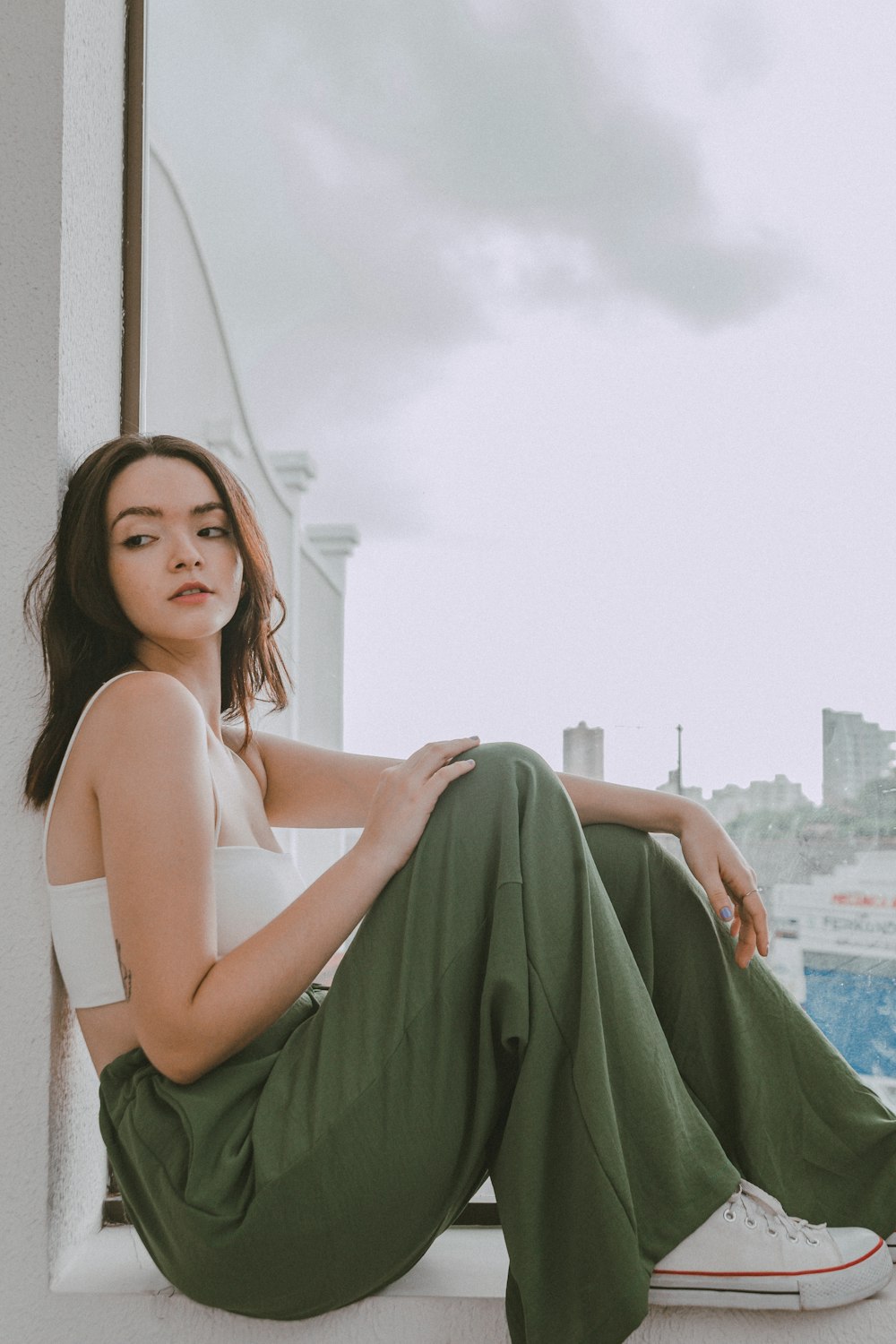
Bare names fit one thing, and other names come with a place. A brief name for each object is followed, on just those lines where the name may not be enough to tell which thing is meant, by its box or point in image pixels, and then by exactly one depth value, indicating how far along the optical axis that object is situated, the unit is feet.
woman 3.07
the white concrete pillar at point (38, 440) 4.09
